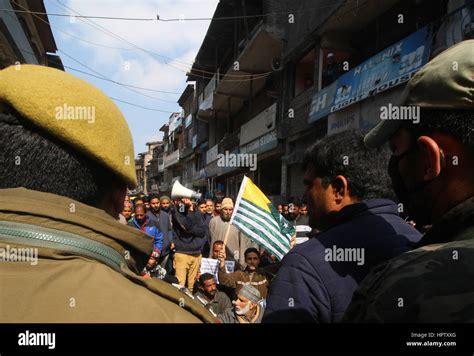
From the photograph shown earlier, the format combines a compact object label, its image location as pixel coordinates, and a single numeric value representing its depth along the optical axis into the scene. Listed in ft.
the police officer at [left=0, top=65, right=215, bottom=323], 2.66
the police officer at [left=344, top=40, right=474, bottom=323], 2.85
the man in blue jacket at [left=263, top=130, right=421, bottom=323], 4.76
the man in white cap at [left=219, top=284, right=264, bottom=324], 14.70
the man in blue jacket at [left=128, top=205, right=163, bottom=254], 21.74
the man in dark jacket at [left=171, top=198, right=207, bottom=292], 23.39
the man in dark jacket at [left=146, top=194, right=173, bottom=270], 23.82
